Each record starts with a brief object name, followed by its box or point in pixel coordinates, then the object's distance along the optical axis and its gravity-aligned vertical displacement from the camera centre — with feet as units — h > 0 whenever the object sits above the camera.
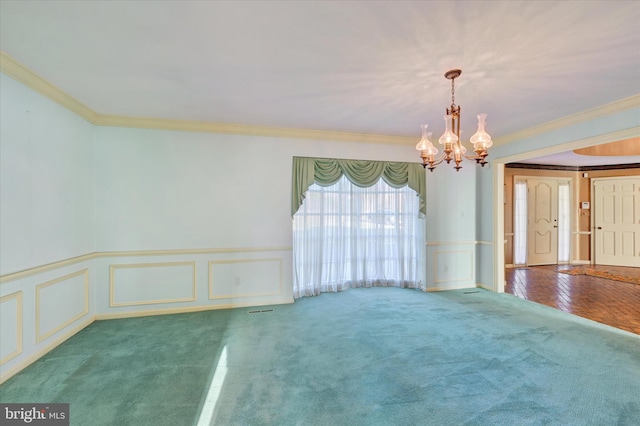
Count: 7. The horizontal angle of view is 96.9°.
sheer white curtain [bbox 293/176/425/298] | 15.03 -1.45
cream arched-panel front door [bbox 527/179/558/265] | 23.35 -0.76
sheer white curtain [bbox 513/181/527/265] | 23.03 -0.98
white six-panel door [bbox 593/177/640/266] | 21.91 -0.75
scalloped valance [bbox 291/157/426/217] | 14.19 +2.08
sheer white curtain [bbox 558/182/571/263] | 24.14 -0.86
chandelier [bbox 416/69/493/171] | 7.73 +2.01
